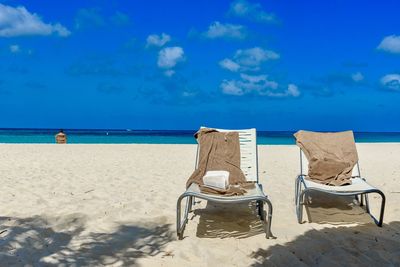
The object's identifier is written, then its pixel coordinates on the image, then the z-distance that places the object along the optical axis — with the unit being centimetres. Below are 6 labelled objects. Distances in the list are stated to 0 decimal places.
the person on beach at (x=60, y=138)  2170
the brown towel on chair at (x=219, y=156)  500
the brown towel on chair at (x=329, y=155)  512
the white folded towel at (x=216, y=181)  430
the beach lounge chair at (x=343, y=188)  437
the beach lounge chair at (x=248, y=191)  393
